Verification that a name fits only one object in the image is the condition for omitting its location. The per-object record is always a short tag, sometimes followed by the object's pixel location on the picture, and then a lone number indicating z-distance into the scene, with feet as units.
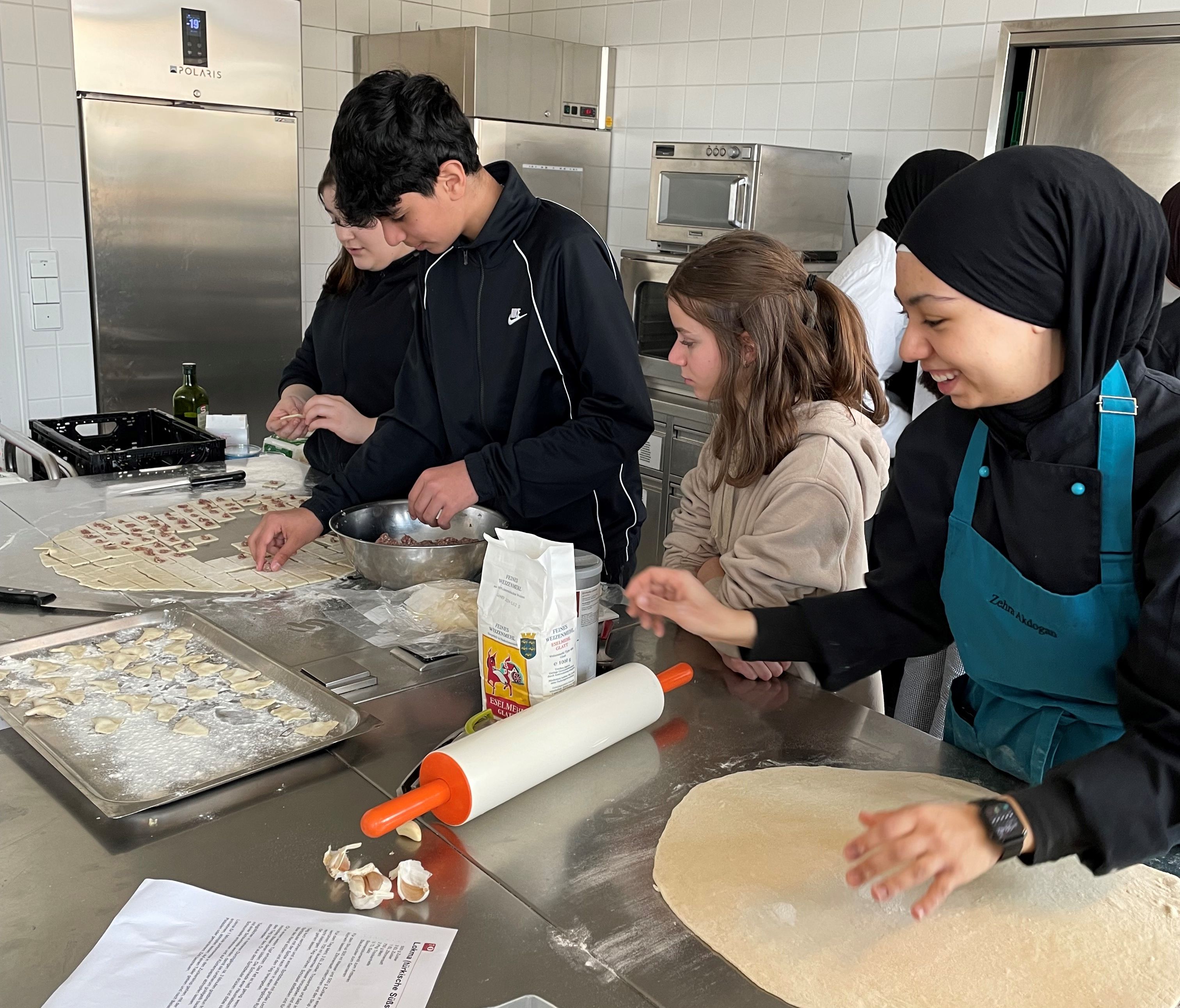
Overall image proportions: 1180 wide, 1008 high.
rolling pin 3.47
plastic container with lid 4.32
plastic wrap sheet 5.02
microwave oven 11.18
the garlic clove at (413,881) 3.16
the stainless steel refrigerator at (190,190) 11.87
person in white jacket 9.84
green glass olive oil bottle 9.55
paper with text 2.76
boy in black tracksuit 5.94
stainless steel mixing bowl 5.55
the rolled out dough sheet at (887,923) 2.95
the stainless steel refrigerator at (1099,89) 9.61
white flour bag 3.91
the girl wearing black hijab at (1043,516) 3.05
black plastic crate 7.86
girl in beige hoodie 5.22
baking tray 3.59
